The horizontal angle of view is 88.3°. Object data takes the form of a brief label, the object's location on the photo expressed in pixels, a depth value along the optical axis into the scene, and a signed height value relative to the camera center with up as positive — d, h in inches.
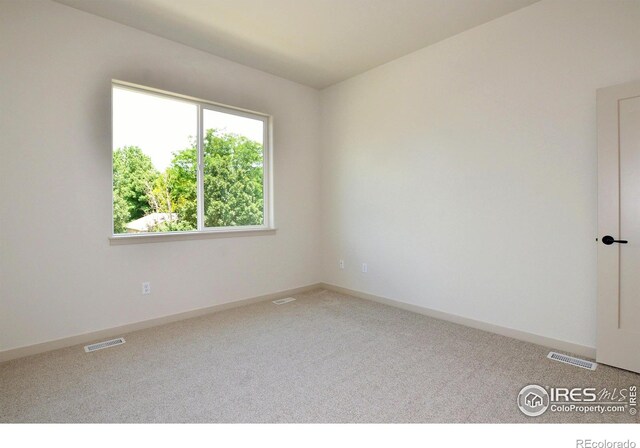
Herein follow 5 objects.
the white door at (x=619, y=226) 91.4 -1.9
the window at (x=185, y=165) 128.3 +25.7
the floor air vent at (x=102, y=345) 109.6 -41.4
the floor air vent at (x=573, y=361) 95.8 -42.5
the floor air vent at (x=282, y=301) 162.9 -39.6
